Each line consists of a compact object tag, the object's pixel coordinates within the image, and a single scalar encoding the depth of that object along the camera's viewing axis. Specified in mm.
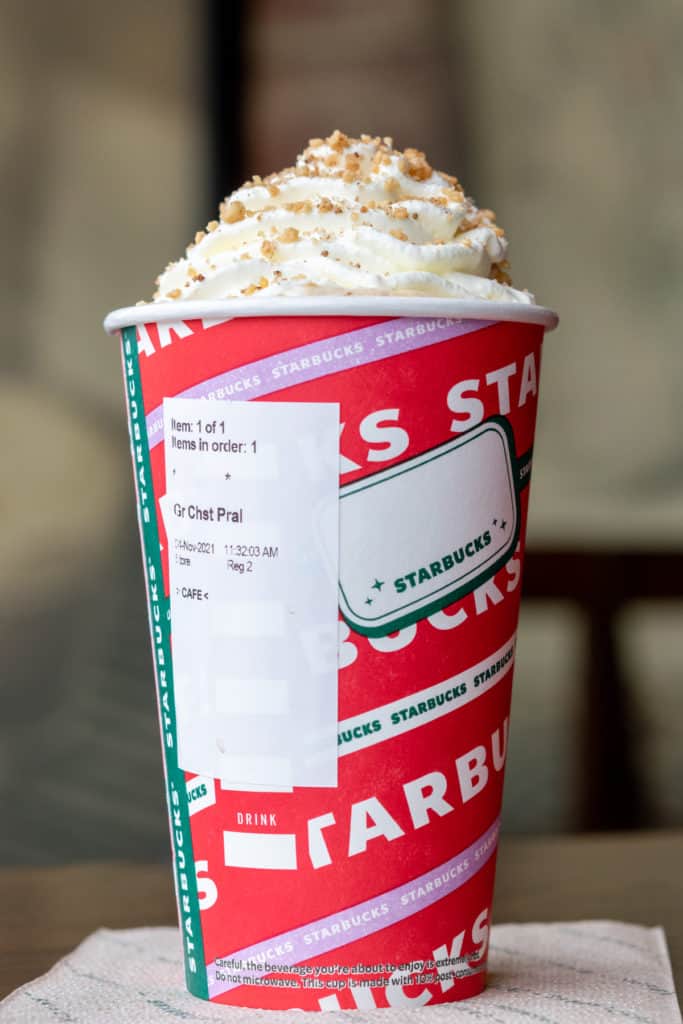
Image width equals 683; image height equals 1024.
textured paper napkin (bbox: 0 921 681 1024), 550
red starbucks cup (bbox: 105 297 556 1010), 549
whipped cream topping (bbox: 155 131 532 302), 559
